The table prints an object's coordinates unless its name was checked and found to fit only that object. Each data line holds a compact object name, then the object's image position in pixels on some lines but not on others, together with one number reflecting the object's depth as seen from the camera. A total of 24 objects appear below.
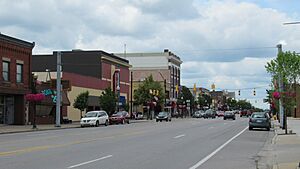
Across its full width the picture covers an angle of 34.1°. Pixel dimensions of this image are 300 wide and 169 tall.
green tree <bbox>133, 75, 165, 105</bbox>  93.39
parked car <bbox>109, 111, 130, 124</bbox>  56.30
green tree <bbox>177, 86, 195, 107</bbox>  123.80
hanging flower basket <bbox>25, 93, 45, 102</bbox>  42.75
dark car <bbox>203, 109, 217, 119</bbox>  92.49
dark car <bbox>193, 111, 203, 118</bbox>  99.19
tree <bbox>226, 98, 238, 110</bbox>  199.25
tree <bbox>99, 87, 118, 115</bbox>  61.69
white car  47.97
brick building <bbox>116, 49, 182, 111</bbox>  116.94
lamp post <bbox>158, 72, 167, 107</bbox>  106.54
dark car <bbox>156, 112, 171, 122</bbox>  69.36
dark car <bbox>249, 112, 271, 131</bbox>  39.56
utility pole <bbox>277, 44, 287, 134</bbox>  29.87
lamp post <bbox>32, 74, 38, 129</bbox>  48.89
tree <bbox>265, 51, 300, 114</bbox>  25.88
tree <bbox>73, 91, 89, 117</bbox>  55.66
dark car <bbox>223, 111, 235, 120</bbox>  78.81
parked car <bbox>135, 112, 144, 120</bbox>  85.04
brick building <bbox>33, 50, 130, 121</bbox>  64.06
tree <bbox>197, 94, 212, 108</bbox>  149.60
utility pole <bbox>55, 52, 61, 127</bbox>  45.84
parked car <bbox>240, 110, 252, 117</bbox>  107.69
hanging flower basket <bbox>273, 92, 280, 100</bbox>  34.53
